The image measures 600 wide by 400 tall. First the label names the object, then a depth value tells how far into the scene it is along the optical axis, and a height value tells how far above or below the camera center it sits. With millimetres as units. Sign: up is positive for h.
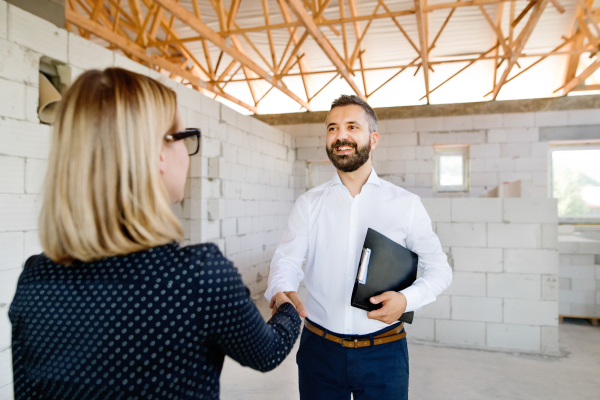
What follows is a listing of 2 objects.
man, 1402 -246
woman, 629 -129
